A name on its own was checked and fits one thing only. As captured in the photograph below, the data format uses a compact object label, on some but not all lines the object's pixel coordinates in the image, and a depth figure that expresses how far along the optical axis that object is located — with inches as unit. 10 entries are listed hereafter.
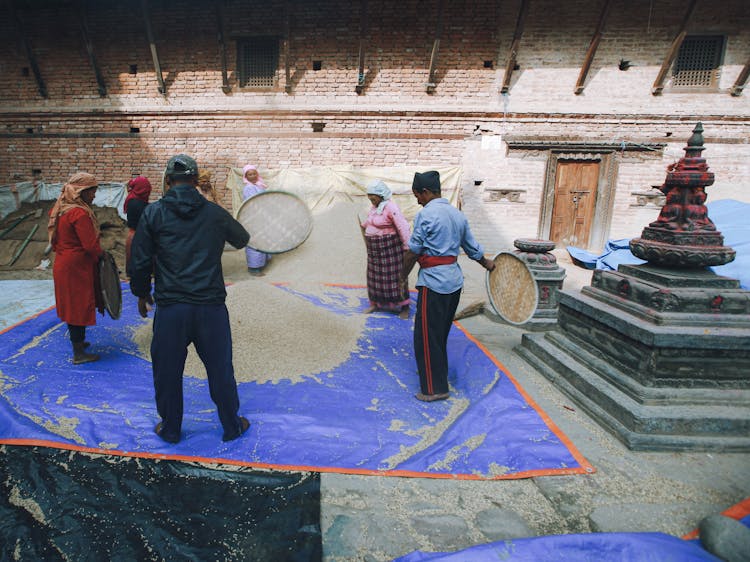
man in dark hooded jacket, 87.2
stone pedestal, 188.7
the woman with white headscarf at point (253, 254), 269.1
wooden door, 356.5
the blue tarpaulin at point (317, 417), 92.9
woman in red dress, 129.2
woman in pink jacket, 184.2
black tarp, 68.6
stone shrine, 100.3
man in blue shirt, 115.3
